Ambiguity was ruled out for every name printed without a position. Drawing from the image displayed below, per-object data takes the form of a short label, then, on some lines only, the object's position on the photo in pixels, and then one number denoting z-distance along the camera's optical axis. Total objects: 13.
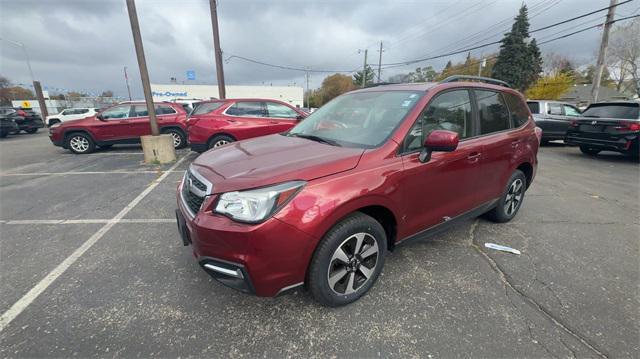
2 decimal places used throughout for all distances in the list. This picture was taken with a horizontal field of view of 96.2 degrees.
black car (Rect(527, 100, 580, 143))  10.69
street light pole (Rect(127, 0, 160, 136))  6.60
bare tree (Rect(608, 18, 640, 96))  31.95
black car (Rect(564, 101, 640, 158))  7.39
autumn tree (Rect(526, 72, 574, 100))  29.09
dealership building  50.57
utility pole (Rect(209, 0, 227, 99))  14.37
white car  18.30
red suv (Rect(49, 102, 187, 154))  8.87
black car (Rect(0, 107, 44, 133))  14.83
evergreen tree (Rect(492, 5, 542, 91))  39.09
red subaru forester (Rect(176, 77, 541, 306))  1.79
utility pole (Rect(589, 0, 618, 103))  12.96
